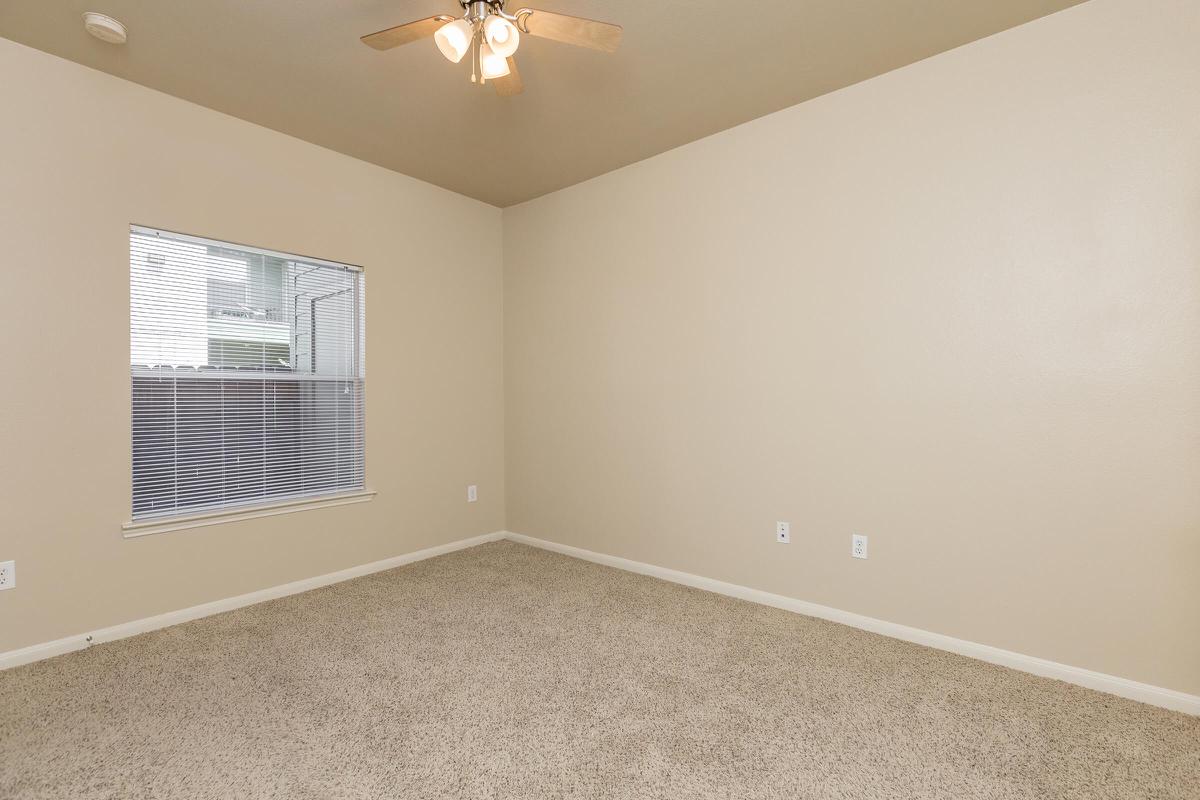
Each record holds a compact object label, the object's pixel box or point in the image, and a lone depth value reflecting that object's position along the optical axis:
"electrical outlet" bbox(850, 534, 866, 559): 2.78
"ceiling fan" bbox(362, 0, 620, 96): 1.86
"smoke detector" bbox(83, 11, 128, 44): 2.24
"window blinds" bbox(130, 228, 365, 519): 2.81
